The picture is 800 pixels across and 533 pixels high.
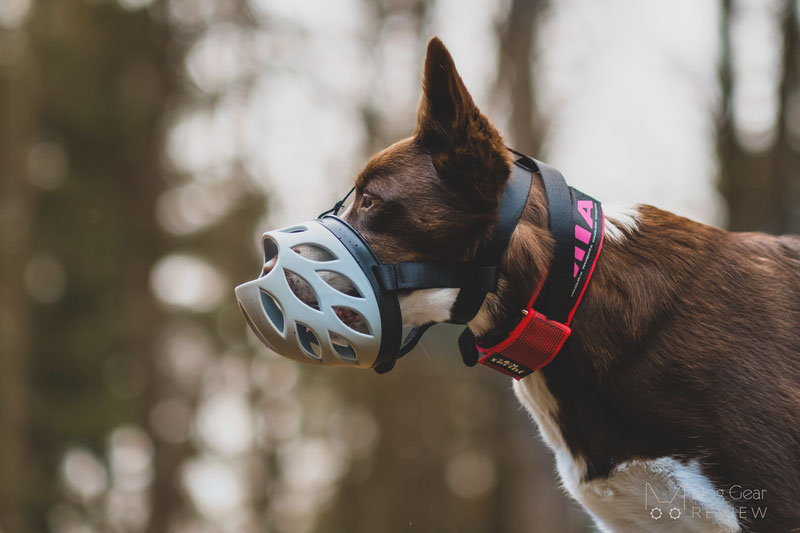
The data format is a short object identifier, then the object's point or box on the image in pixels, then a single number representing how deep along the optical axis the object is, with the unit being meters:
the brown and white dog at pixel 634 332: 5.20
